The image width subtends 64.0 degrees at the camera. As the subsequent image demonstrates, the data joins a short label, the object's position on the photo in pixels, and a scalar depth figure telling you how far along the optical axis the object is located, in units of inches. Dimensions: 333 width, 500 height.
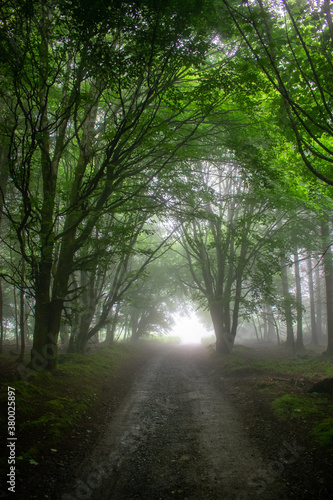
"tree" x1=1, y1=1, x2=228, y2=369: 176.7
